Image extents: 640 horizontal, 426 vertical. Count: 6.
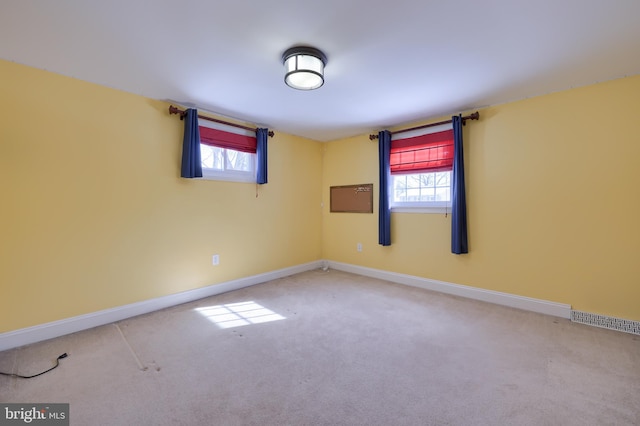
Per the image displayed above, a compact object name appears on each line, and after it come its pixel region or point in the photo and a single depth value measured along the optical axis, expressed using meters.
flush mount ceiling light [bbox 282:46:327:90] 1.97
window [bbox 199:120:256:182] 3.25
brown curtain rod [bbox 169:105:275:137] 2.88
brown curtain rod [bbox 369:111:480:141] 3.08
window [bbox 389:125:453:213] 3.40
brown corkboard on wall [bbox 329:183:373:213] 4.20
